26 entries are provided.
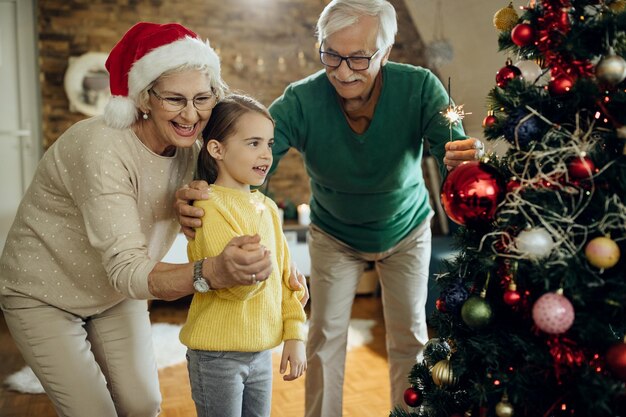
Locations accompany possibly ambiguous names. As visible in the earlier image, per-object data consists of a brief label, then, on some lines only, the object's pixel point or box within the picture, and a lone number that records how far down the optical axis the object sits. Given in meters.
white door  4.19
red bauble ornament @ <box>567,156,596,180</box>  1.06
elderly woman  1.38
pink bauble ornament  1.04
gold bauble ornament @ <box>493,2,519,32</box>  1.28
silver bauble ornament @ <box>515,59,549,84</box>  1.17
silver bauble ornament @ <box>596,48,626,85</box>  1.04
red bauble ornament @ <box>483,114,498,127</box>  1.23
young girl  1.37
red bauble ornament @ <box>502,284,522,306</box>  1.11
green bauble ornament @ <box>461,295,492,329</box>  1.16
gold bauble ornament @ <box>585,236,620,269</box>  1.03
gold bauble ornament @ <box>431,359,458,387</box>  1.27
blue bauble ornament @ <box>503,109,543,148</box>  1.13
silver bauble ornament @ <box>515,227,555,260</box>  1.07
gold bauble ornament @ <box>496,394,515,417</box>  1.12
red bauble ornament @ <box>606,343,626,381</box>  1.03
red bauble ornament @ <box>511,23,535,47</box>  1.17
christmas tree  1.05
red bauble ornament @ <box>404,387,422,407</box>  1.42
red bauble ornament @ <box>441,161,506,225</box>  1.17
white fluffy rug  2.84
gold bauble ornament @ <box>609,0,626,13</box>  1.10
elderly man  1.77
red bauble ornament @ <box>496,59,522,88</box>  1.21
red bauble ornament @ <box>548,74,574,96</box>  1.11
